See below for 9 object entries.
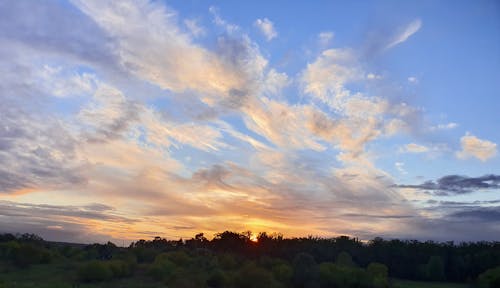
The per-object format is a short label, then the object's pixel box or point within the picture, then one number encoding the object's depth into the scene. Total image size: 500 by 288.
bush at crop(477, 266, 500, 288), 89.19
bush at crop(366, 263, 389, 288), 83.32
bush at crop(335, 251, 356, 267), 111.19
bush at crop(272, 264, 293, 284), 83.38
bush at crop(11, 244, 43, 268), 90.12
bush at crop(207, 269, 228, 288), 76.96
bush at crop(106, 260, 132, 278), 83.69
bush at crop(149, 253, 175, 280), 81.31
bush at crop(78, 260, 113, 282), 80.12
